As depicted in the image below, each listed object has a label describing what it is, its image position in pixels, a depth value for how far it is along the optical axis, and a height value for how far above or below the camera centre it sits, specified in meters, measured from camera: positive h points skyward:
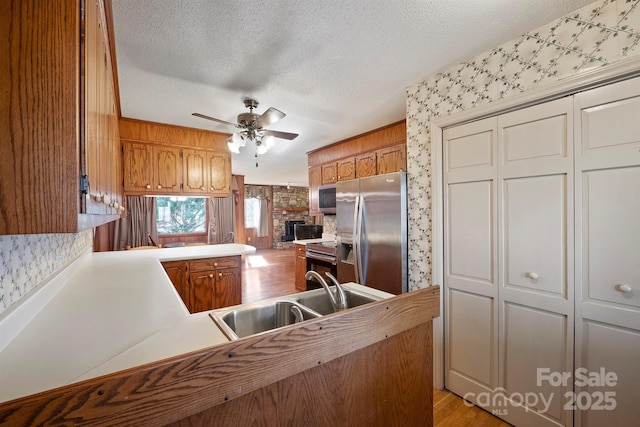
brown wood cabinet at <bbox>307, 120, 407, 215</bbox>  3.00 +0.75
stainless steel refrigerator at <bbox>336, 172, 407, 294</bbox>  2.20 -0.19
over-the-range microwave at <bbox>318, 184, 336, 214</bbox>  3.91 +0.21
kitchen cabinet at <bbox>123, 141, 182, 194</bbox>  2.93 +0.54
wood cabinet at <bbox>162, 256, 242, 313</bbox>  2.53 -0.73
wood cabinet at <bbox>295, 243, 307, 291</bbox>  4.22 -0.92
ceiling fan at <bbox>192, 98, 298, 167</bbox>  2.29 +0.78
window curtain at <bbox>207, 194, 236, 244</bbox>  7.24 -0.19
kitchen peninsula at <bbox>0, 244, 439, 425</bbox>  0.49 -0.42
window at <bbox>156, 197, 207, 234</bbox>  6.57 -0.07
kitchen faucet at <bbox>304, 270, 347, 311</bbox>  1.29 -0.44
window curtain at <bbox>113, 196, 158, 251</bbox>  5.79 -0.27
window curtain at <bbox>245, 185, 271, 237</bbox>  8.86 +0.32
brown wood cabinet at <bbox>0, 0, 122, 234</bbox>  0.49 +0.19
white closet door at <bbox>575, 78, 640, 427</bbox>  1.22 -0.21
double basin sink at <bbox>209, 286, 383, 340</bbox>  1.12 -0.48
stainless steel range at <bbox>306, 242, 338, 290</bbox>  3.60 -0.69
